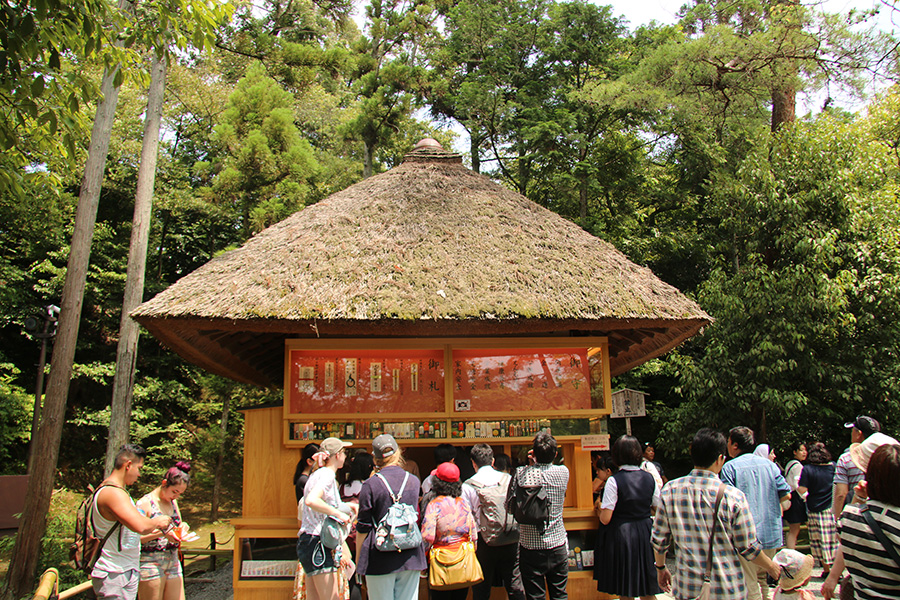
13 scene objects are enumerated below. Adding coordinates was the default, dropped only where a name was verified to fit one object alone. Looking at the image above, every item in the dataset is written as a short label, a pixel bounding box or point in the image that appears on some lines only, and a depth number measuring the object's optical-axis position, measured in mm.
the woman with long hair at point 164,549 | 4352
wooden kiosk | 5625
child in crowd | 2684
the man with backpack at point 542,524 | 4422
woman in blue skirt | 4465
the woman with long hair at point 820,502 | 5975
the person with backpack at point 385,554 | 4055
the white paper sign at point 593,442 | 6422
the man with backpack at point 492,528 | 4582
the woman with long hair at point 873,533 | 2479
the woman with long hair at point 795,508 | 6637
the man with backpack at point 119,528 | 3943
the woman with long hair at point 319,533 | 4156
